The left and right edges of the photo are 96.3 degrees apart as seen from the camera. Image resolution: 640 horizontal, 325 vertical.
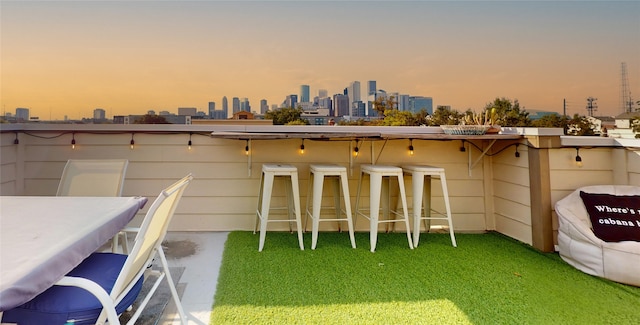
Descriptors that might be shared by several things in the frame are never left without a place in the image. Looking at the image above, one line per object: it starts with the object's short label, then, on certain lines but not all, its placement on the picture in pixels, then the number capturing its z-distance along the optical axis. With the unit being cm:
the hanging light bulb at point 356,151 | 340
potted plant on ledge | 301
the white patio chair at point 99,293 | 102
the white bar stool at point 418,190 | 288
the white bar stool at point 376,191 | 276
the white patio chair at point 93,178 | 234
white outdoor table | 82
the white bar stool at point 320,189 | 278
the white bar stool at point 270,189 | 274
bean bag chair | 210
